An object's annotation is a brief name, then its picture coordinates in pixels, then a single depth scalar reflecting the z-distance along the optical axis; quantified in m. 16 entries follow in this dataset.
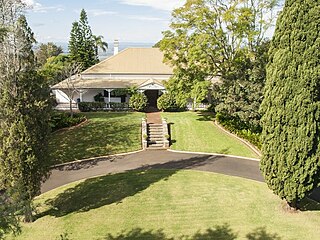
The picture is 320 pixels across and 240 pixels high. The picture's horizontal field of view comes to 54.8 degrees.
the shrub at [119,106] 30.98
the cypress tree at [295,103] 12.26
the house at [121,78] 31.95
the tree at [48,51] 61.28
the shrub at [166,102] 29.75
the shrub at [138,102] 30.03
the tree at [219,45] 23.44
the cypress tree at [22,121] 11.87
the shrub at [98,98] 33.25
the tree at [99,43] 60.99
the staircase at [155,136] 22.52
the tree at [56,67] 36.53
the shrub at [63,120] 24.03
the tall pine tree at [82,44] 54.03
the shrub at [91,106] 30.66
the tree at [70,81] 29.53
